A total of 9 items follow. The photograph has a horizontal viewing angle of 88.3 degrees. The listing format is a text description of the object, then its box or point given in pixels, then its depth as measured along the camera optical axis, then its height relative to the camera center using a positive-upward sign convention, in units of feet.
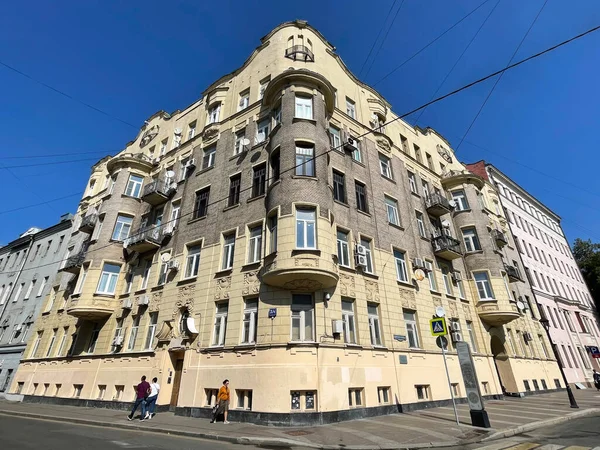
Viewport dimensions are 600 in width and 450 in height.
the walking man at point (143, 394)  43.86 -0.52
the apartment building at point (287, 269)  45.55 +20.82
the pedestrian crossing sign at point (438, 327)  39.64 +6.98
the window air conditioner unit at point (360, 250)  54.39 +21.70
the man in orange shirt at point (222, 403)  40.14 -1.59
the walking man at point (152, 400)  45.21 -1.33
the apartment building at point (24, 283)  88.28 +31.93
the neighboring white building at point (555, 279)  109.50 +39.88
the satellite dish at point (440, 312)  44.96 +10.00
